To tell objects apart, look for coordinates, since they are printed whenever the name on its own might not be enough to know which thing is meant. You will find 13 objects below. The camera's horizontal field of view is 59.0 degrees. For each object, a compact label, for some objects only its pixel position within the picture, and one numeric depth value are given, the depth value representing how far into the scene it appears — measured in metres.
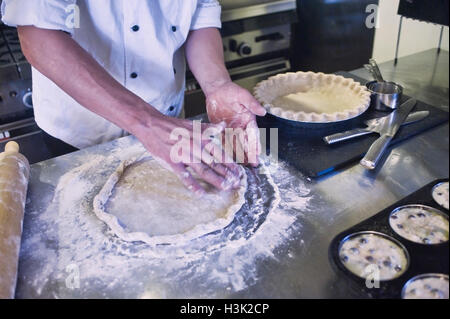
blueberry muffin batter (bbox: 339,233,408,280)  0.71
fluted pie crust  1.21
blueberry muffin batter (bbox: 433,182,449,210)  0.68
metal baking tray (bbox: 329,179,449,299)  0.67
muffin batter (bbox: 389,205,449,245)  0.69
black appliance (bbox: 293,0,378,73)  2.32
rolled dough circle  0.88
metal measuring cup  1.24
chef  1.01
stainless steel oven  2.27
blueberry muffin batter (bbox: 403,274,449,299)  0.62
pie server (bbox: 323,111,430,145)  1.13
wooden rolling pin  0.75
